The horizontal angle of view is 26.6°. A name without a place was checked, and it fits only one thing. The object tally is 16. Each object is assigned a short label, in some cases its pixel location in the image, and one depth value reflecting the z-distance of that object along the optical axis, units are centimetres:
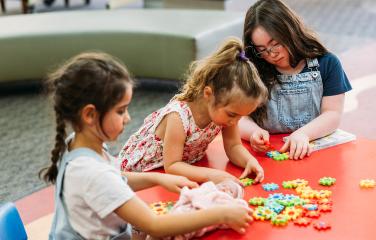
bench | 468
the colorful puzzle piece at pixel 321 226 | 192
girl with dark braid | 184
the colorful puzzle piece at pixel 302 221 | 195
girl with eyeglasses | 250
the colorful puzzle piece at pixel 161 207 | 202
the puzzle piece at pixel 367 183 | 211
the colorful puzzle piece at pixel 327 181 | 213
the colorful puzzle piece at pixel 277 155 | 232
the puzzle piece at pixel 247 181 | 217
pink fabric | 191
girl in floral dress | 216
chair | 198
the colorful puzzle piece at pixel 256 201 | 205
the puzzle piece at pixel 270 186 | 213
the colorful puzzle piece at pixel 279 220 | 195
